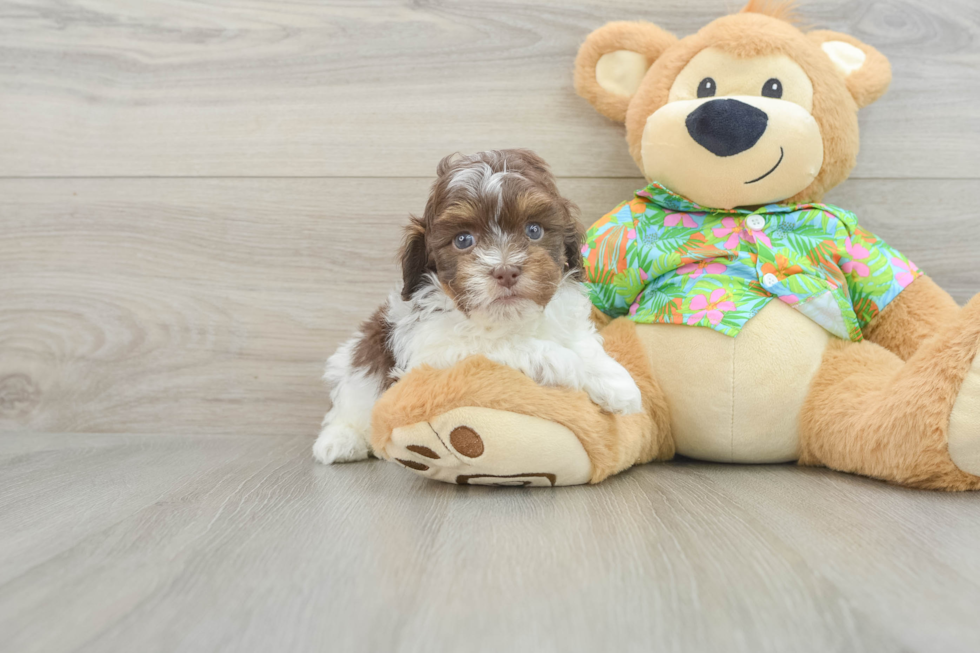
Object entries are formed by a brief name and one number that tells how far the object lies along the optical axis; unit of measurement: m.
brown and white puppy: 0.51
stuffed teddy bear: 0.54
